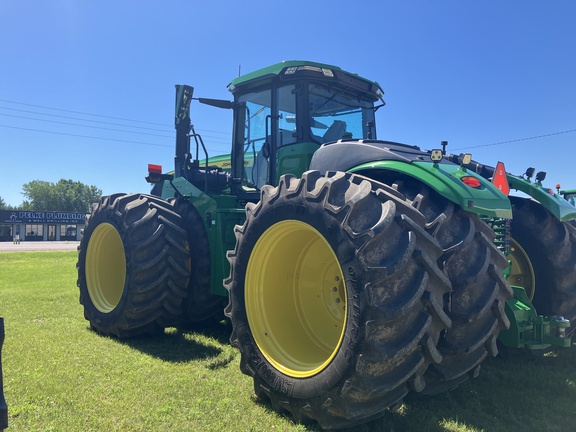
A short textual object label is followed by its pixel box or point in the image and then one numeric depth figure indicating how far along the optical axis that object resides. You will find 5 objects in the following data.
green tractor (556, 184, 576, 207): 8.69
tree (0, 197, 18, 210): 94.71
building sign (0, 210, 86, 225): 53.20
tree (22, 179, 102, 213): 85.75
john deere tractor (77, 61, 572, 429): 2.77
